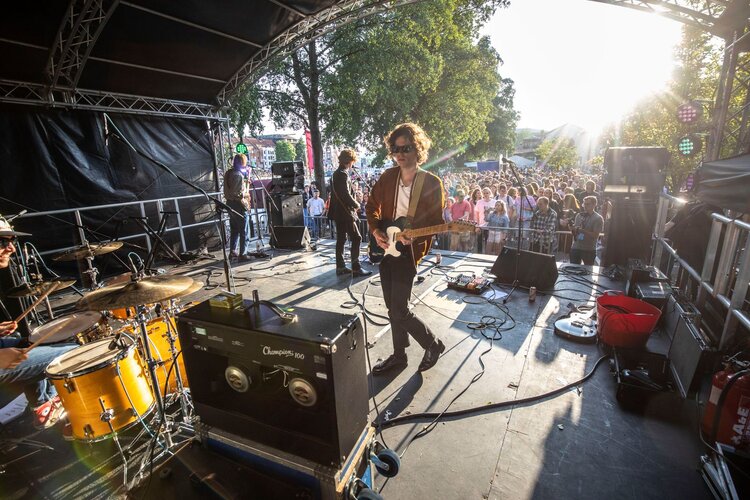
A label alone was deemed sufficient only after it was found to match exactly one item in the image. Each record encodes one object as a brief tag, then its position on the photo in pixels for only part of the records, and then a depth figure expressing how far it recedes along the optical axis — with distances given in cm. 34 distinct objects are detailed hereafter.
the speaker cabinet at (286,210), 1002
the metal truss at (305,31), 778
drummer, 278
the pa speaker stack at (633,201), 597
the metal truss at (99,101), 664
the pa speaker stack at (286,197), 1002
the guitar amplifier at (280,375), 169
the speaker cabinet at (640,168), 609
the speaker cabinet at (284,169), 1027
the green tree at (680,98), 1341
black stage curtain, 702
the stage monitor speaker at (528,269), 554
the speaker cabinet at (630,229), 595
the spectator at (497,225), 863
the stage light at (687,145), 905
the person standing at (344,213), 625
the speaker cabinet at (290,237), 913
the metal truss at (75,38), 560
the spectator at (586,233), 667
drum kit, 236
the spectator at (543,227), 761
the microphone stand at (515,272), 500
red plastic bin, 352
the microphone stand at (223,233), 417
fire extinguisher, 232
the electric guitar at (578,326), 402
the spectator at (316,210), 1195
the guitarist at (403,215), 321
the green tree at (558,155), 3581
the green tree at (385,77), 1424
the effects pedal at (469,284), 559
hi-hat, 341
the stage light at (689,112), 865
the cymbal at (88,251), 418
